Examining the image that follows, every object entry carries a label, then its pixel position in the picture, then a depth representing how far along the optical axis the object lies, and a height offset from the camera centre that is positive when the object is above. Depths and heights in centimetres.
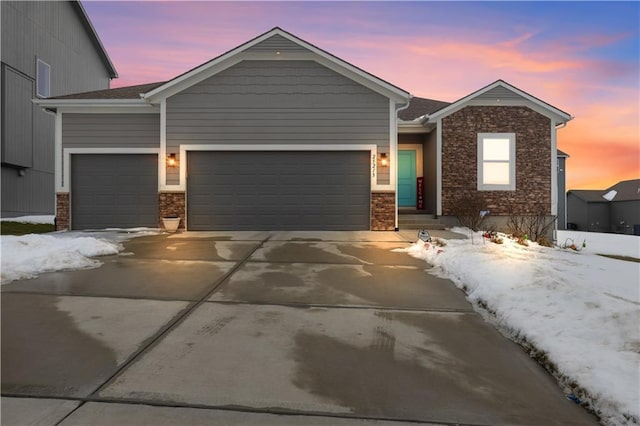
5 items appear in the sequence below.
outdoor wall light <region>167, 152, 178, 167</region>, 1088 +145
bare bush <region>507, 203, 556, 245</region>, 1152 -29
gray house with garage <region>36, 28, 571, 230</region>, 1086 +193
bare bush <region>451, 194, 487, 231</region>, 1177 +3
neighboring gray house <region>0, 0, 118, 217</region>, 1520 +572
